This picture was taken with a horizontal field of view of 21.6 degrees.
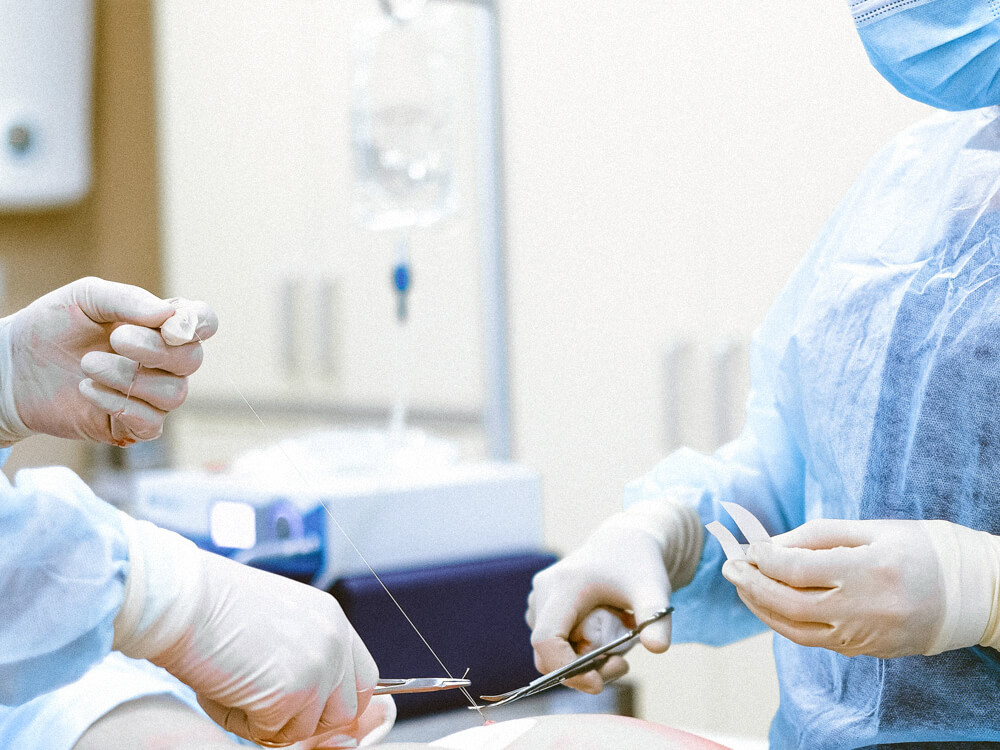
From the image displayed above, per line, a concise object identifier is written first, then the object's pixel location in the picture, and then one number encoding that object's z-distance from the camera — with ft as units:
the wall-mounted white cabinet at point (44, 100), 11.28
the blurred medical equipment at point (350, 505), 8.64
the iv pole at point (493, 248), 10.39
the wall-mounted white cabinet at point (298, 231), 10.66
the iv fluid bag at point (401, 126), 10.09
